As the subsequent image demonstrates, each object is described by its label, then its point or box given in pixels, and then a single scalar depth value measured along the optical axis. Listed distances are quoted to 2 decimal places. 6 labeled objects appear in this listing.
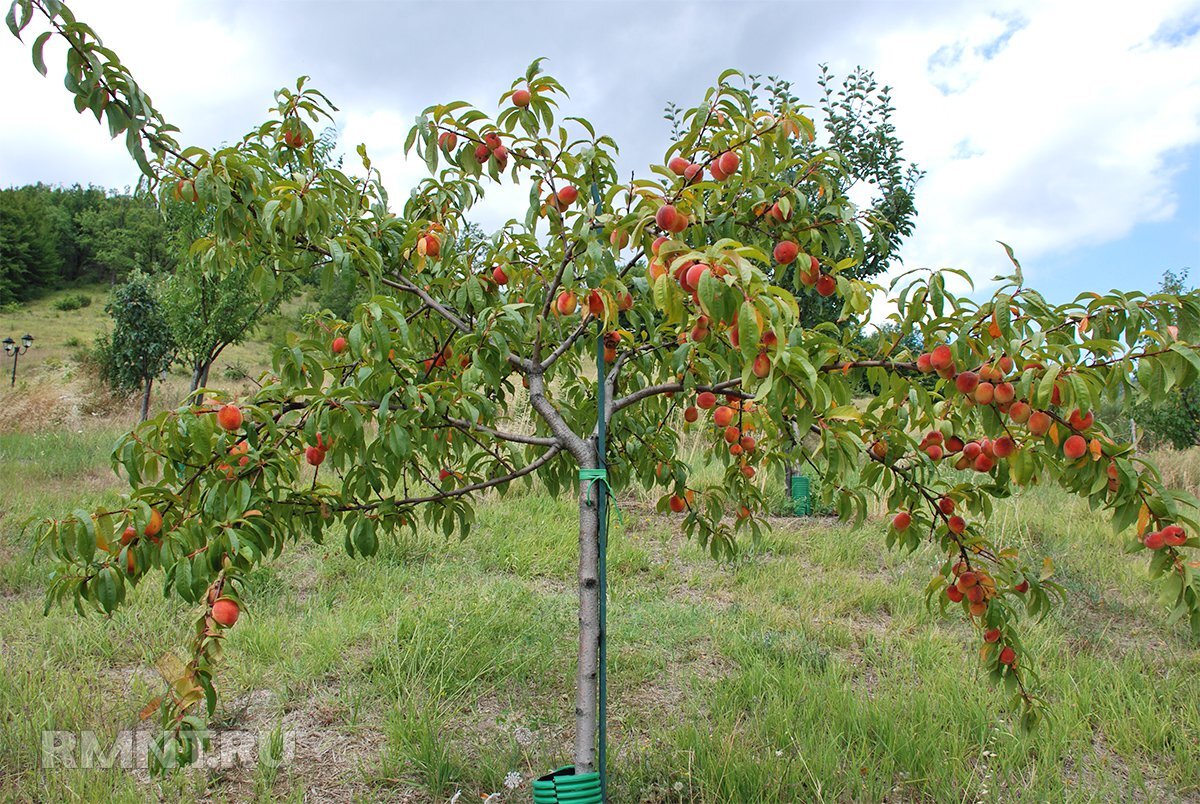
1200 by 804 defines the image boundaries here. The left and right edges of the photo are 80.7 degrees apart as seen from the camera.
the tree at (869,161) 4.84
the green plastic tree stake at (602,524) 1.52
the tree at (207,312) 8.45
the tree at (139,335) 12.18
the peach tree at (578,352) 1.17
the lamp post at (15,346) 16.20
